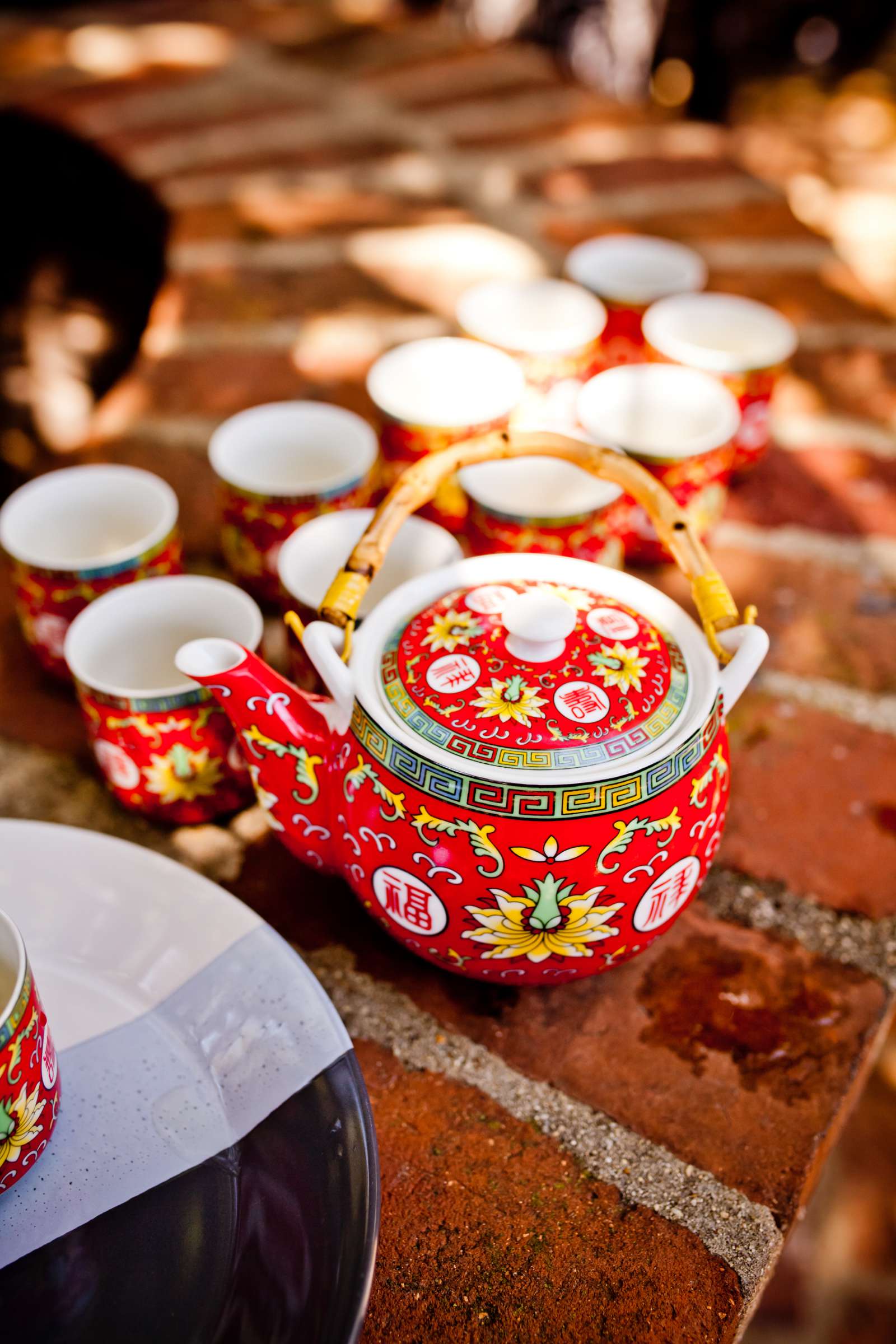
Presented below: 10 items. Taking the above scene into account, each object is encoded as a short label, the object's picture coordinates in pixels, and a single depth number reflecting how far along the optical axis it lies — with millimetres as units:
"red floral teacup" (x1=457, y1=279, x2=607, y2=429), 1165
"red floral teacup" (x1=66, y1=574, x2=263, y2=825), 838
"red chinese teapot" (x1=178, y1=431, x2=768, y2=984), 661
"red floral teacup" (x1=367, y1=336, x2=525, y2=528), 1079
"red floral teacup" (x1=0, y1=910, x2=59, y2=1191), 582
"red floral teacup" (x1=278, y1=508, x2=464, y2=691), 947
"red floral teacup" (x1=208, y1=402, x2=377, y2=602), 1034
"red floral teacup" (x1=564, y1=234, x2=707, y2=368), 1328
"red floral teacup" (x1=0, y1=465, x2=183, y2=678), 958
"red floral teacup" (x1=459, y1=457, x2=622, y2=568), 979
